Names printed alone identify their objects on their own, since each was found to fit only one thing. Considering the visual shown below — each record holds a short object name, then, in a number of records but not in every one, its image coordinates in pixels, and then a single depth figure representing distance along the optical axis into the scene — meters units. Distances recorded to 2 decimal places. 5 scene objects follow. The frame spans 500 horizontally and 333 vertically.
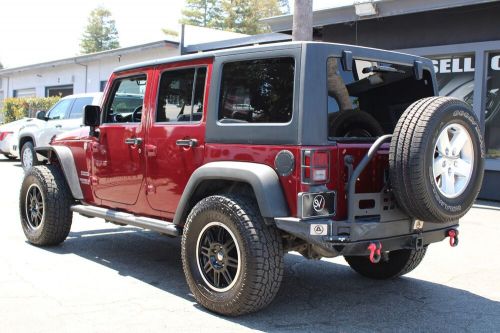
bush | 25.09
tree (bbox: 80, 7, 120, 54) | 68.31
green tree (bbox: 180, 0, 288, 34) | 50.97
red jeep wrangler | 3.80
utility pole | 10.48
